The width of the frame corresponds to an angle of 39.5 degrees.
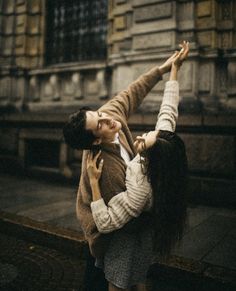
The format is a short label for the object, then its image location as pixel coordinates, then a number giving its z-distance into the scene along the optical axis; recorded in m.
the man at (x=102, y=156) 2.13
